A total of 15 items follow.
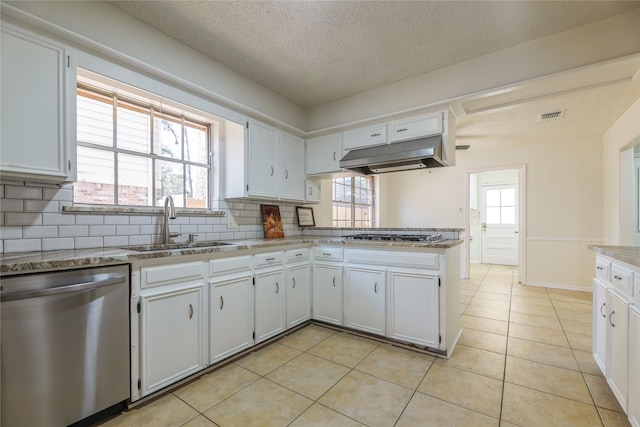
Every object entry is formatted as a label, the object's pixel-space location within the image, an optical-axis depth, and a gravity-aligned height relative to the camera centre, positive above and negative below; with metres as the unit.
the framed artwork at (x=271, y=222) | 3.22 -0.11
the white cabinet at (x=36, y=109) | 1.47 +0.58
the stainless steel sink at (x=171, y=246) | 2.06 -0.27
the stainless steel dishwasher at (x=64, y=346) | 1.25 -0.66
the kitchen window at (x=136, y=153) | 2.04 +0.49
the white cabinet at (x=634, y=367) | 1.35 -0.76
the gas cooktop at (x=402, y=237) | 2.54 -0.23
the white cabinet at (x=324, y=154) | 3.30 +0.71
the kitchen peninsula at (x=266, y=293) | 1.67 -0.65
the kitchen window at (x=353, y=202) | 4.98 +0.22
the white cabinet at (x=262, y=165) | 2.78 +0.51
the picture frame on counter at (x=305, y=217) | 3.76 -0.06
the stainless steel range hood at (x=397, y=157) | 2.58 +0.55
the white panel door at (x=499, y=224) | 6.75 -0.28
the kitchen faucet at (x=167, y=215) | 2.22 -0.02
